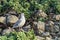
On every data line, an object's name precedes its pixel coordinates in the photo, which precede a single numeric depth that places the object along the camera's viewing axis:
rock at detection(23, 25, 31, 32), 14.19
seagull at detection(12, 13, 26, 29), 12.89
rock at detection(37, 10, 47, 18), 15.87
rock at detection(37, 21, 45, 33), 14.42
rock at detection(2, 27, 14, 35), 13.52
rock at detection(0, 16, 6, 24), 14.84
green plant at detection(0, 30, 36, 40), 10.49
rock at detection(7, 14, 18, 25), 14.55
